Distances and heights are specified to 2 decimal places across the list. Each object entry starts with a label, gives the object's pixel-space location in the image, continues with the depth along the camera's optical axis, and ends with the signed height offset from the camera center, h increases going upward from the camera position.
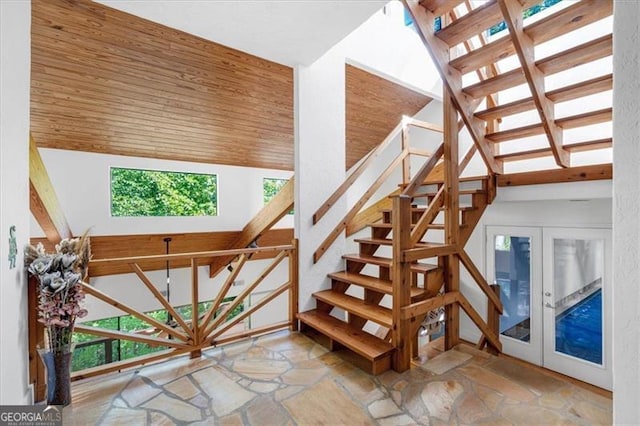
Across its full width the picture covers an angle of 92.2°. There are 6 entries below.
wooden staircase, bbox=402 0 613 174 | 2.11 +1.15
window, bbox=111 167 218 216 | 4.41 +0.34
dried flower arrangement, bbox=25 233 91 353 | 1.80 -0.43
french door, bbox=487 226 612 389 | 3.65 -1.07
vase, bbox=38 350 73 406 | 1.88 -0.99
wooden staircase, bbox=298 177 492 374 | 2.48 -0.75
